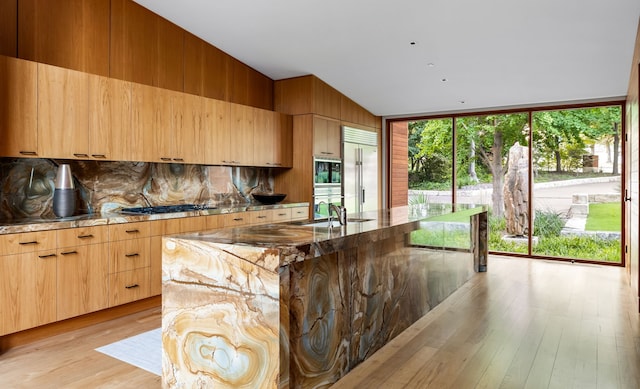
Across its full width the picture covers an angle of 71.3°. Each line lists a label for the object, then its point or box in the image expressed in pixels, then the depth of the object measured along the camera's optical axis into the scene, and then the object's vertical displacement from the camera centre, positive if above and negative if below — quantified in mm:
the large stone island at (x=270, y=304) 2051 -593
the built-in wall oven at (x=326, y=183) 6188 +89
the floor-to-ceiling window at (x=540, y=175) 6195 +221
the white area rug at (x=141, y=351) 2844 -1117
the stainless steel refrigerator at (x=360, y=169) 6949 +329
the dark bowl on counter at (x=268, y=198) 5730 -112
